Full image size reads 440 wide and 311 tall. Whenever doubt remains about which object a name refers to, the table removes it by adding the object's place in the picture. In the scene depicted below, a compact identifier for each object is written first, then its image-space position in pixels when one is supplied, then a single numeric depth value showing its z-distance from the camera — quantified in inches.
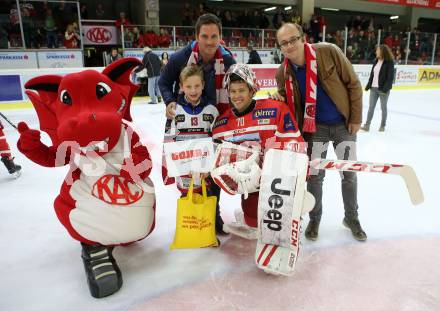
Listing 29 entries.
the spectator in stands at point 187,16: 511.2
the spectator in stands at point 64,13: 390.0
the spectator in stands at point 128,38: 376.5
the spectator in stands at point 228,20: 529.8
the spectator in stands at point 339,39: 439.3
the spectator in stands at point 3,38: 328.5
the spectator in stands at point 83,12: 468.8
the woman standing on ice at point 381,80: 197.2
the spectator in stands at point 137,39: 384.5
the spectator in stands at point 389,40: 465.4
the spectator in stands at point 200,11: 527.2
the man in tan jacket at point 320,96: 72.1
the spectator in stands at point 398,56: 448.8
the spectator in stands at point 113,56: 331.0
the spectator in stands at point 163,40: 393.1
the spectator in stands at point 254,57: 352.8
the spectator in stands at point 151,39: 386.0
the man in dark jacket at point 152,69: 289.4
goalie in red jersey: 67.2
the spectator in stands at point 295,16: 490.1
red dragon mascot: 62.6
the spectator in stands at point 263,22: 560.7
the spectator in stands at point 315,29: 490.3
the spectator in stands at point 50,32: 353.1
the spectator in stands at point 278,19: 565.1
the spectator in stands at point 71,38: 357.9
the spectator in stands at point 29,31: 346.6
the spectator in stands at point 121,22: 423.1
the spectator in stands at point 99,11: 513.0
